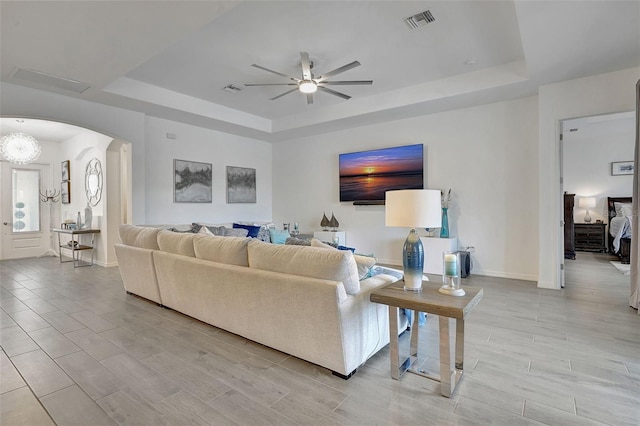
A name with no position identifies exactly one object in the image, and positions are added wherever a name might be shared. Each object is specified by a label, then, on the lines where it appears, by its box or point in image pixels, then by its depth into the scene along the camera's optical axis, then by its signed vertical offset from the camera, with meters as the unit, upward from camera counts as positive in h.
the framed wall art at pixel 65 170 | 7.53 +1.01
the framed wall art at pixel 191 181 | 6.25 +0.60
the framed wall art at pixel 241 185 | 7.20 +0.60
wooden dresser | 7.48 -0.70
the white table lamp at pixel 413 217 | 2.08 -0.06
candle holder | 2.10 -0.43
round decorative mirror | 6.47 +0.63
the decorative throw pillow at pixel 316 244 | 2.56 -0.28
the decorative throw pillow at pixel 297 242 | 2.88 -0.30
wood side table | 1.87 -0.63
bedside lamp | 7.80 +0.11
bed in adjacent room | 6.11 -0.39
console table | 6.24 -0.69
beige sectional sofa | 2.10 -0.66
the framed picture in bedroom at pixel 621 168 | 7.41 +0.94
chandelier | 5.46 +1.13
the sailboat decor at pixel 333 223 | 6.78 -0.29
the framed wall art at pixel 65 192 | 7.55 +0.47
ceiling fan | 3.59 +1.60
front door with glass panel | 7.18 -0.01
